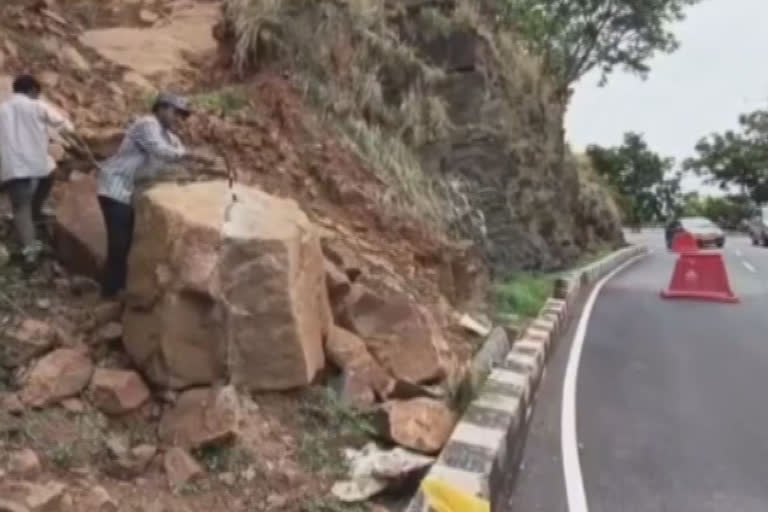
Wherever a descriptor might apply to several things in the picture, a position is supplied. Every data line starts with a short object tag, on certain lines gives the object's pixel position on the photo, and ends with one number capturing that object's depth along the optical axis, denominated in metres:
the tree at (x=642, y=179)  64.19
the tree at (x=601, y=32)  28.17
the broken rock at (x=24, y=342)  5.20
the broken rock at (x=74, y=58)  8.76
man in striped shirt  5.94
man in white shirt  6.24
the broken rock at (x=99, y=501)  4.25
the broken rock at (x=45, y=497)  4.07
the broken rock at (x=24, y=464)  4.39
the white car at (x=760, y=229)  37.41
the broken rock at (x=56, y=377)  5.01
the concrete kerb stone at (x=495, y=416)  5.01
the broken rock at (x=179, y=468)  4.59
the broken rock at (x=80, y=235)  6.28
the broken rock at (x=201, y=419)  4.88
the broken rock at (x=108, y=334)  5.61
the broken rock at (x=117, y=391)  5.10
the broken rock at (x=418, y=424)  5.38
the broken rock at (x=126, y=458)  4.61
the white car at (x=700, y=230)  35.28
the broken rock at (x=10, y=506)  3.92
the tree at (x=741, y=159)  64.81
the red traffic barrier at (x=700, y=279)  15.59
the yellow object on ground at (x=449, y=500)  4.07
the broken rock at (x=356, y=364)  5.79
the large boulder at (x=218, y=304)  5.26
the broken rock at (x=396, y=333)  6.18
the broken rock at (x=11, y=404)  4.86
